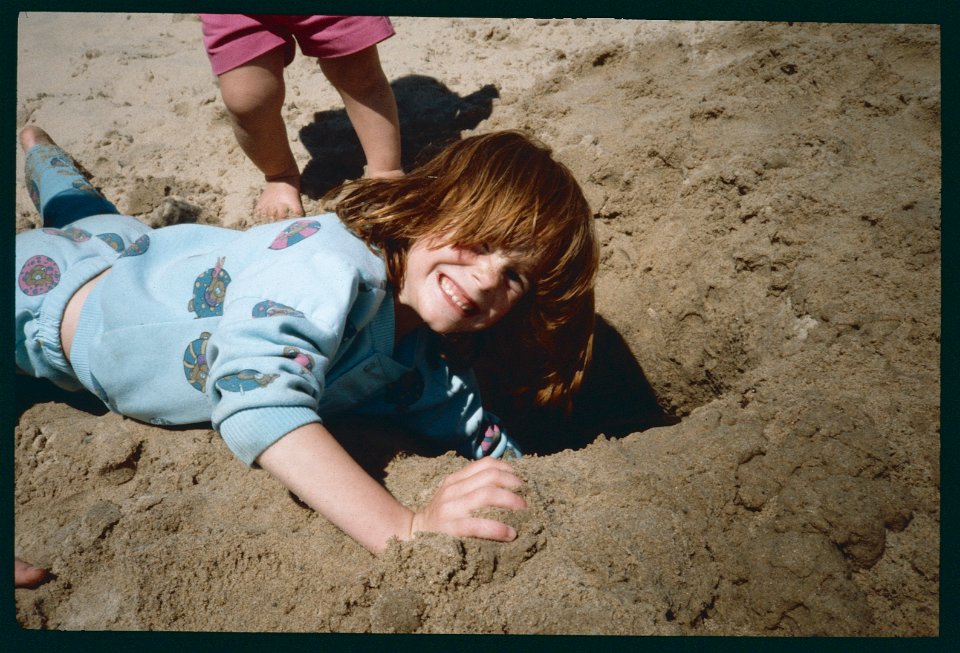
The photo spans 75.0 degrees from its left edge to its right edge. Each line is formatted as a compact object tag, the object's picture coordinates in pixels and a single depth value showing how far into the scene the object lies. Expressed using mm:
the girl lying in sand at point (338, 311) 1056
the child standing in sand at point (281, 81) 1812
